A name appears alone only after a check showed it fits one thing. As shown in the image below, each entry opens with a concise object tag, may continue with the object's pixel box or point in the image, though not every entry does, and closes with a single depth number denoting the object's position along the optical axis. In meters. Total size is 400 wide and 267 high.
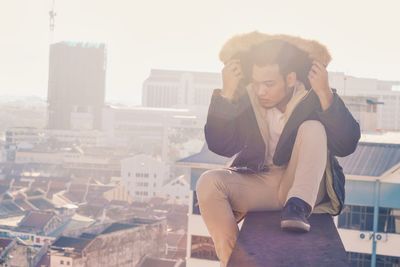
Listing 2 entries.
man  2.99
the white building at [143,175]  51.44
